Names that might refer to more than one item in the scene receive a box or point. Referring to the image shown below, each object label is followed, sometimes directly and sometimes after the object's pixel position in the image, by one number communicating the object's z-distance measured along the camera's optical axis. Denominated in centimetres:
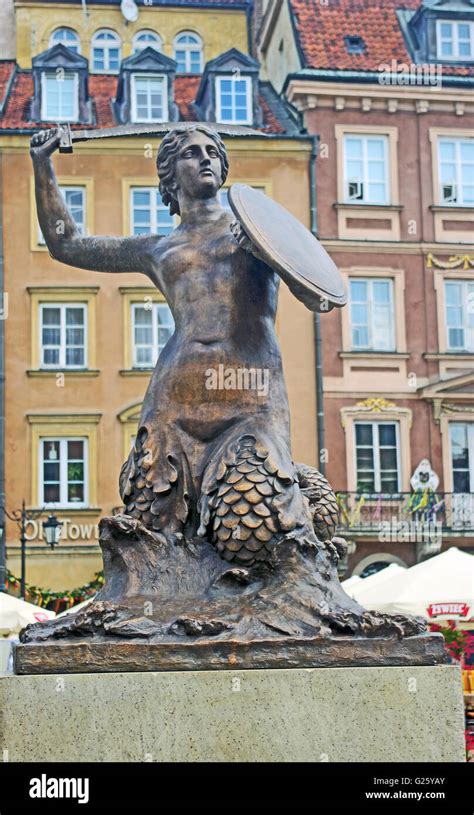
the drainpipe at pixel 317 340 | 2836
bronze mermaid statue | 469
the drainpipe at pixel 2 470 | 2656
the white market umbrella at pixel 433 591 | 1443
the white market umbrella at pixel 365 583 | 1634
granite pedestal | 434
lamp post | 2049
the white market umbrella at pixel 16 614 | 1525
